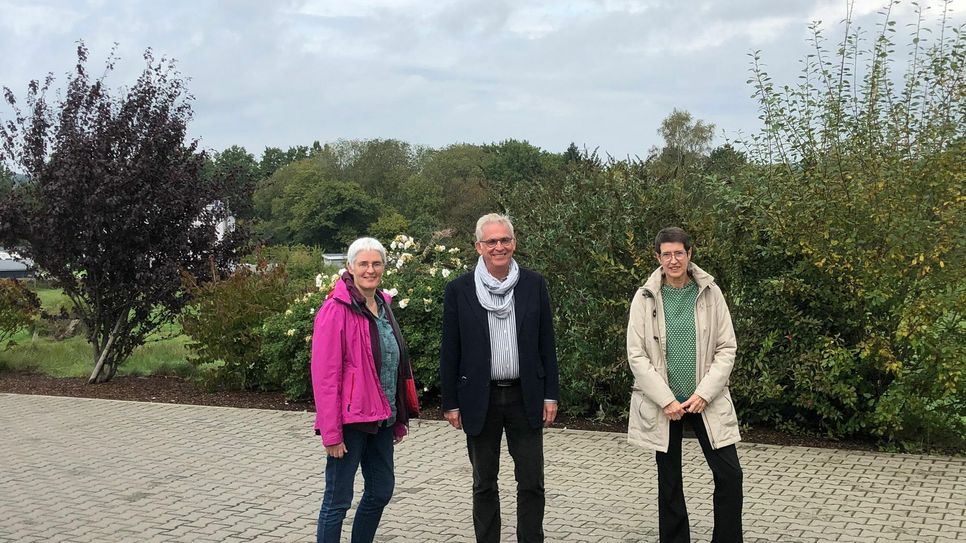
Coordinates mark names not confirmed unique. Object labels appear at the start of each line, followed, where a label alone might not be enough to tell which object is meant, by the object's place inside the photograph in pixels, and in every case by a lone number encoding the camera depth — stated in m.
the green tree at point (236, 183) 14.21
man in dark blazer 5.41
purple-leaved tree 13.09
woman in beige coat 5.45
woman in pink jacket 5.18
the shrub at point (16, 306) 14.91
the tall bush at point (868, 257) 8.51
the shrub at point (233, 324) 12.59
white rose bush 11.23
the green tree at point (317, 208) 81.62
